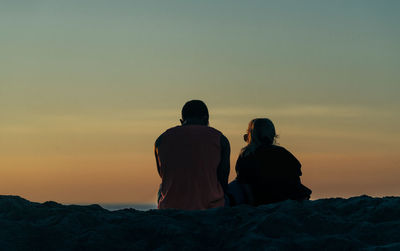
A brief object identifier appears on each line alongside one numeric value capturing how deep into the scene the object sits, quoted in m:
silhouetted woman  9.69
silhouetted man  8.97
